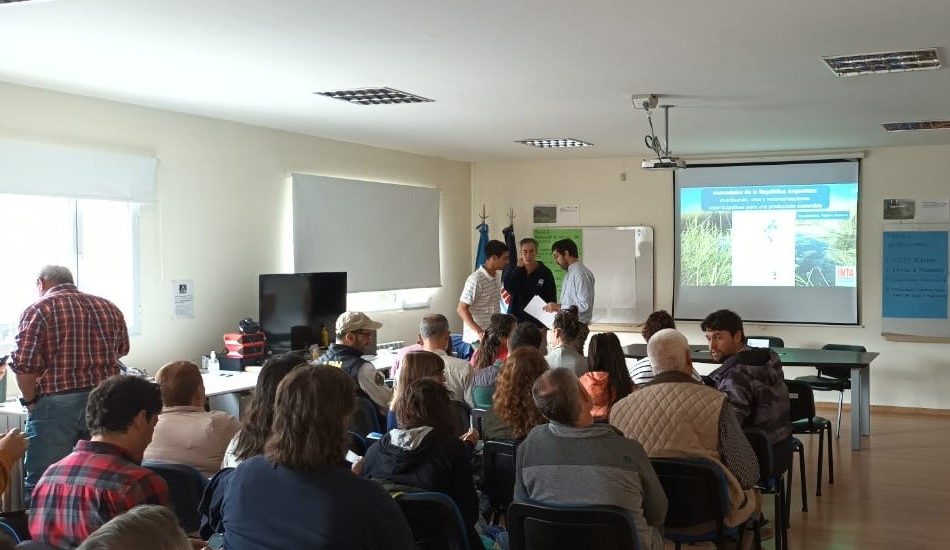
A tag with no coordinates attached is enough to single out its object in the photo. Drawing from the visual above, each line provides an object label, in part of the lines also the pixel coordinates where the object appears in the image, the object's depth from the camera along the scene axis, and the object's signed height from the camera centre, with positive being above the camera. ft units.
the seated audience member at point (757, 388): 14.89 -2.13
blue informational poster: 30.42 -0.56
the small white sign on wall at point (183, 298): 22.71 -0.96
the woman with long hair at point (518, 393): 12.94 -1.92
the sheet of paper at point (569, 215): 35.40 +1.71
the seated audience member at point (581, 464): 9.92 -2.26
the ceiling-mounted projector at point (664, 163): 22.52 +2.38
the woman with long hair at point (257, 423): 9.86 -1.78
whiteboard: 34.35 -0.38
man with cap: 16.05 -1.83
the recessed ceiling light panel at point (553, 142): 29.45 +3.85
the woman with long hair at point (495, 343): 18.12 -1.69
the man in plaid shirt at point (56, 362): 15.53 -1.76
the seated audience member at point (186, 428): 11.28 -2.10
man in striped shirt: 26.35 -0.97
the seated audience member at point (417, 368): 12.79 -1.53
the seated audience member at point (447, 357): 16.69 -1.86
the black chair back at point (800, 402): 19.93 -3.16
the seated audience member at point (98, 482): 8.08 -1.99
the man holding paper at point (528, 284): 27.73 -0.76
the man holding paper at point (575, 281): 27.45 -0.68
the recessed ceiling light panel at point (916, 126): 25.72 +3.80
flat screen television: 24.29 -1.34
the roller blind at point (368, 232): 27.22 +0.92
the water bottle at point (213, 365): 22.35 -2.59
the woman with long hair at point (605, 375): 14.30 -1.84
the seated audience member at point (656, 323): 18.70 -1.32
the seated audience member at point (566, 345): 16.99 -1.68
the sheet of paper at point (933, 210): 30.32 +1.61
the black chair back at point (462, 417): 12.85 -2.60
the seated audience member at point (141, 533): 4.26 -1.31
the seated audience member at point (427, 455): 10.09 -2.19
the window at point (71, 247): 18.95 +0.29
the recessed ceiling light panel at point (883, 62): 16.67 +3.70
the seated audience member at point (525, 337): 16.94 -1.45
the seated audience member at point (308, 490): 7.14 -1.85
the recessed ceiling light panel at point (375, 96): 20.38 +3.75
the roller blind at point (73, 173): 18.57 +1.92
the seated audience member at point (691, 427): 12.24 -2.29
